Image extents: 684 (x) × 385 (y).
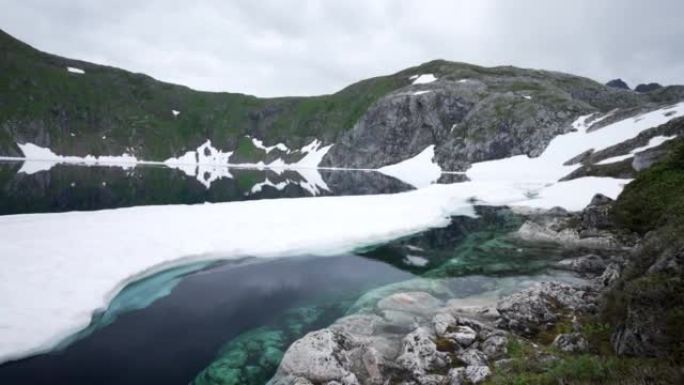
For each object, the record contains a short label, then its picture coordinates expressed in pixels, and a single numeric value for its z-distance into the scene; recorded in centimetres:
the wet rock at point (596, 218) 2991
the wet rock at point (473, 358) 1205
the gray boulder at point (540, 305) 1488
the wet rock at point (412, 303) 1739
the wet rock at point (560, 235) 2756
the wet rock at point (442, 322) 1419
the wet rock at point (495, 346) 1254
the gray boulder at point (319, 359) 1209
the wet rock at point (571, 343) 1200
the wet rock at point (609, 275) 1822
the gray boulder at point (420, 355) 1227
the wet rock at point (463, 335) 1349
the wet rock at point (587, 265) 2230
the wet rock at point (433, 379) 1138
